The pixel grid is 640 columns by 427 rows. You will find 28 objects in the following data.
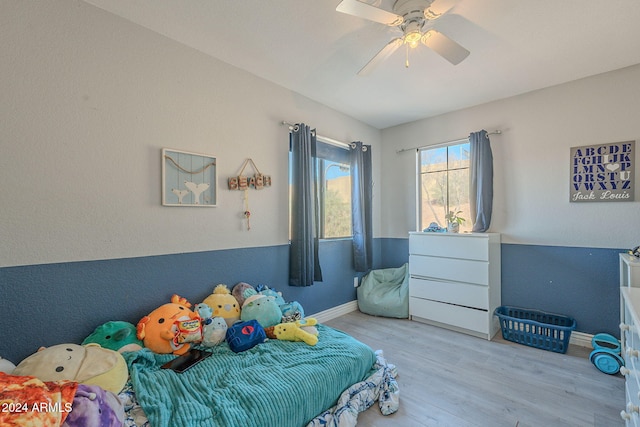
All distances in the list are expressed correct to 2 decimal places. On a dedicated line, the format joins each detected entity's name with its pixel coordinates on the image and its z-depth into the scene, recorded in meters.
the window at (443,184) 3.16
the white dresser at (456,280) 2.58
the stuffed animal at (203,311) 1.86
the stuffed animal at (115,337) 1.53
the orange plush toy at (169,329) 1.63
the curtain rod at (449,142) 2.87
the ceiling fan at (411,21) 1.42
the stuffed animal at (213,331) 1.76
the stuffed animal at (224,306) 1.98
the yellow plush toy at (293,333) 1.82
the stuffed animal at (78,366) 1.17
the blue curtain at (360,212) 3.27
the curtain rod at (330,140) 2.64
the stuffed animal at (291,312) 2.09
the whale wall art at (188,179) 1.91
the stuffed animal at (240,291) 2.14
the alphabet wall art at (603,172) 2.25
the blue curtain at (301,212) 2.60
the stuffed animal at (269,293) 2.24
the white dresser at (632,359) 1.02
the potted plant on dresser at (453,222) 2.95
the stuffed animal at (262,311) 1.98
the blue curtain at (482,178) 2.84
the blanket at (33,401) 0.81
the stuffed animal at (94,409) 0.92
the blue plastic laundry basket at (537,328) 2.27
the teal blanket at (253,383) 1.19
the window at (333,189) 3.07
